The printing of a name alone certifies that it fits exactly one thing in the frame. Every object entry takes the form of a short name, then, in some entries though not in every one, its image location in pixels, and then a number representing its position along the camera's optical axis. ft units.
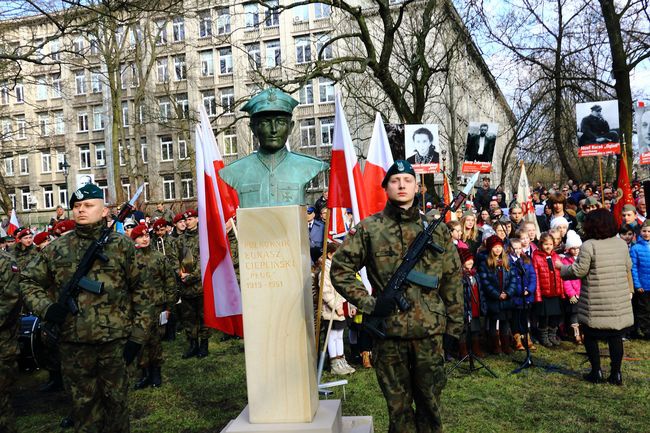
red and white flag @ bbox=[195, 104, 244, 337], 17.99
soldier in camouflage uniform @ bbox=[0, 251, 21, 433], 15.24
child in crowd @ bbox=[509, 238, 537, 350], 24.45
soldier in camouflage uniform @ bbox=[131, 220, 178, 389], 22.85
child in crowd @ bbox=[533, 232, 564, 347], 25.80
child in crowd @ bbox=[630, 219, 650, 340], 26.43
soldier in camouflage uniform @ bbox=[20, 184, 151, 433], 14.11
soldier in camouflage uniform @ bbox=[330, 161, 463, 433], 12.75
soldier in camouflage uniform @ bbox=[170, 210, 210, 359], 27.99
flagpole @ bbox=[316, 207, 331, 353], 16.05
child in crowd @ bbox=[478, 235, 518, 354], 24.08
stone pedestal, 14.30
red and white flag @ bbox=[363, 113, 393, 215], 19.92
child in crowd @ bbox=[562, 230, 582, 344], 26.35
